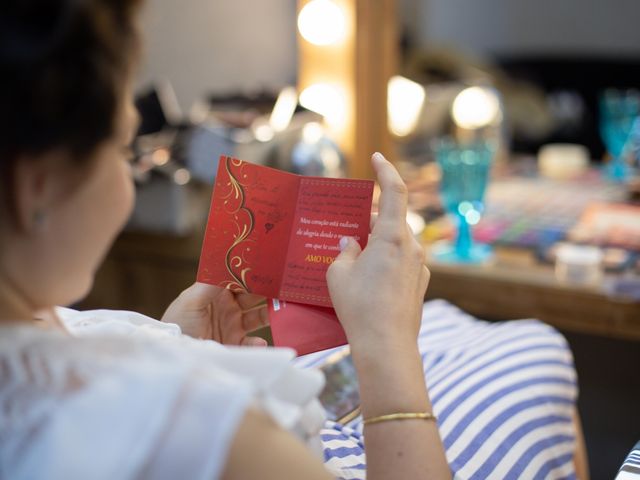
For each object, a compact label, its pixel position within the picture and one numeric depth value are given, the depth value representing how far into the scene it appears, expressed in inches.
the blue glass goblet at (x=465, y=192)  60.3
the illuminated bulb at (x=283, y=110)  76.1
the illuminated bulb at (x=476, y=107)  95.8
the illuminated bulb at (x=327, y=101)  81.6
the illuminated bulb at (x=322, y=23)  79.5
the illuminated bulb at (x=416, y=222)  66.0
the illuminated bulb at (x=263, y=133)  69.4
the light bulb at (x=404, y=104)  89.0
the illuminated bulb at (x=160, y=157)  65.8
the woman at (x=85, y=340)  17.5
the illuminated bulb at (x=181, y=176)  65.4
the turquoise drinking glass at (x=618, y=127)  81.2
